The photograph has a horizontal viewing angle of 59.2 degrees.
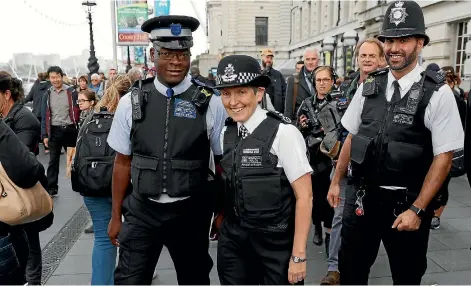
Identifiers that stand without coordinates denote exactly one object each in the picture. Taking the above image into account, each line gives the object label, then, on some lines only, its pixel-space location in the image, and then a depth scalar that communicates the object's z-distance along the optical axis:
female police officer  2.33
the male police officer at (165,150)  2.67
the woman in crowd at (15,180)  2.49
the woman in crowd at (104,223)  3.40
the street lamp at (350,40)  18.03
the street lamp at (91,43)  16.73
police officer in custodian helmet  2.50
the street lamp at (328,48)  19.39
